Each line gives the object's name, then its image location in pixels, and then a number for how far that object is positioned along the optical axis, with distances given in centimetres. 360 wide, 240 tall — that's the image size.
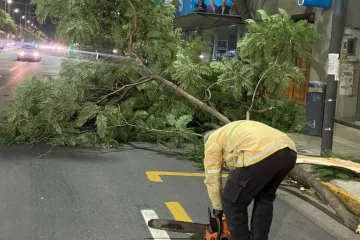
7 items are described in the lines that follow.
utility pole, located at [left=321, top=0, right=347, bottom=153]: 680
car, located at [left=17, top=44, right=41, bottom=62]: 3569
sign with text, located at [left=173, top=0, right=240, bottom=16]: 1675
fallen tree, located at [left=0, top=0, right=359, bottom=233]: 771
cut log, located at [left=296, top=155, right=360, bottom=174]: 625
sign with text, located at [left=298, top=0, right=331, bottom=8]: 1021
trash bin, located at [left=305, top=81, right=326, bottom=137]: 866
